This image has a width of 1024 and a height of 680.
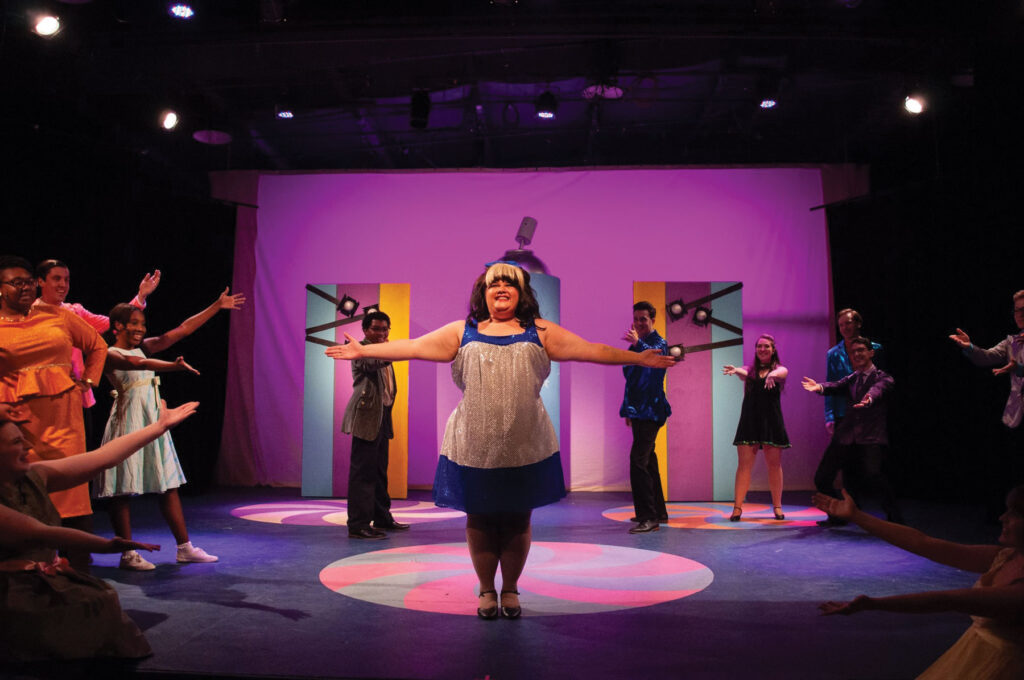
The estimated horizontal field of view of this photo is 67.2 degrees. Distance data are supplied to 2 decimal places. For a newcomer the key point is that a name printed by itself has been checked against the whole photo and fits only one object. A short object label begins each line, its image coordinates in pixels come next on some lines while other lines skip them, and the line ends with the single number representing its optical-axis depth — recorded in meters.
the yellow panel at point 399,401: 7.62
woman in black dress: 6.27
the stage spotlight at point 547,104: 7.59
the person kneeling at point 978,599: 1.79
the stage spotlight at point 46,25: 5.52
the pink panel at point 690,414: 7.84
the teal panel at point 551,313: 7.84
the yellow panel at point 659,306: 7.80
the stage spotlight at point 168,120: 6.93
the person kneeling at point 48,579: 2.37
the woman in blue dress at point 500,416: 3.33
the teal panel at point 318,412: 7.84
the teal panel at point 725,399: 7.89
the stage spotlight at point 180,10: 5.68
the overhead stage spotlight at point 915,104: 6.91
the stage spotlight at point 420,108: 7.37
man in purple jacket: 5.67
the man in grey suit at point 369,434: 5.46
